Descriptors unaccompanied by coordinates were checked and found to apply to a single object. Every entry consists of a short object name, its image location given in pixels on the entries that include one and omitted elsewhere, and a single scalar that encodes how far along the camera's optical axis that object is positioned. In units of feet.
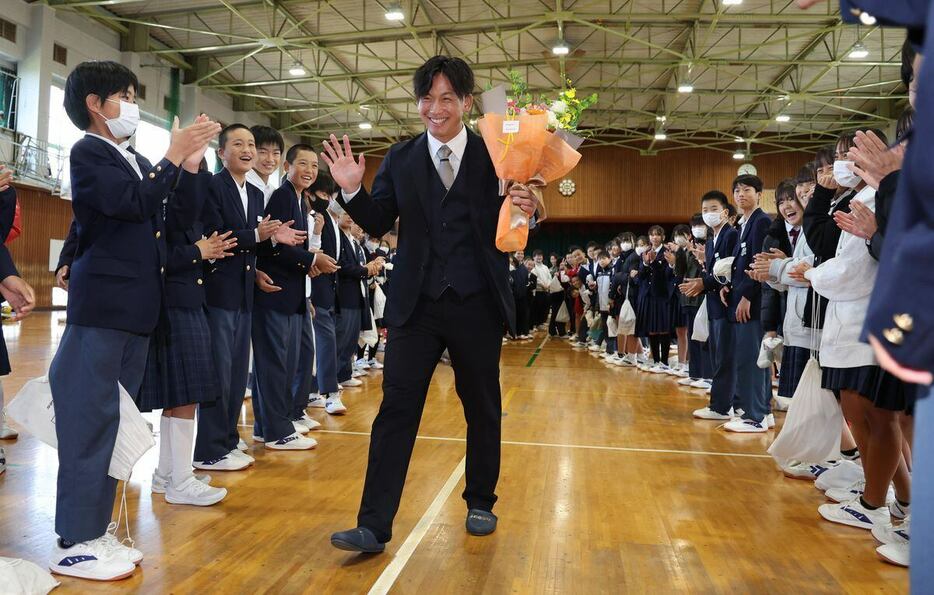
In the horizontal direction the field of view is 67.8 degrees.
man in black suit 7.52
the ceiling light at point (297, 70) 50.31
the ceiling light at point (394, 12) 38.93
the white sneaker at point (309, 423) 14.04
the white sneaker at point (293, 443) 12.21
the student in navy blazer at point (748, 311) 14.64
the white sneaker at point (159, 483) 9.30
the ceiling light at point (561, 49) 40.88
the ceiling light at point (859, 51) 43.78
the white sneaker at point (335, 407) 15.92
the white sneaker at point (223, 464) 10.65
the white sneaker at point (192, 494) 8.84
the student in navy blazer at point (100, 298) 6.55
